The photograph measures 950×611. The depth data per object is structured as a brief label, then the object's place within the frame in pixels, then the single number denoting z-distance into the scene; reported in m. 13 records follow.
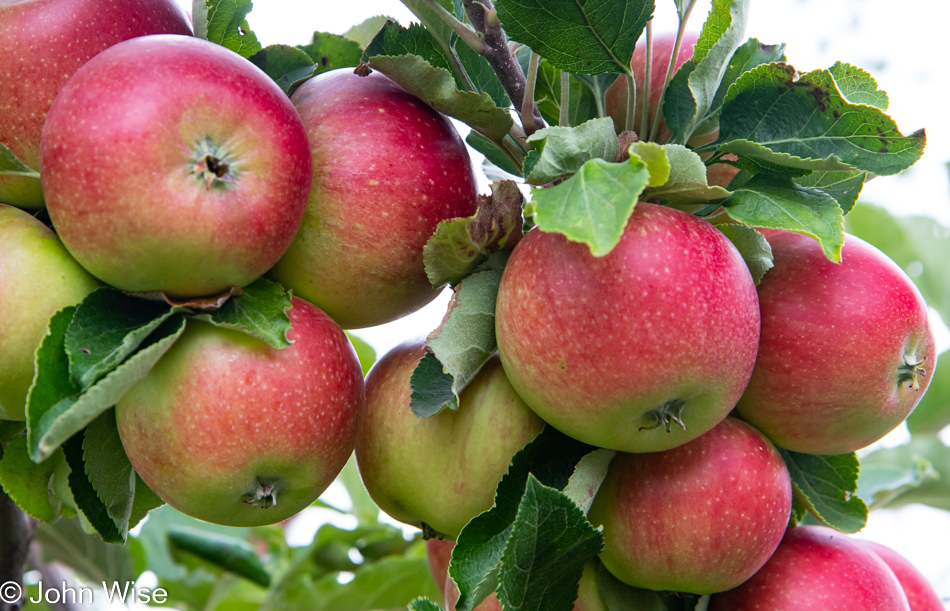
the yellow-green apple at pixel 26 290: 0.86
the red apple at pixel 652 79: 0.93
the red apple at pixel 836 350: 0.90
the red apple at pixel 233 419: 0.87
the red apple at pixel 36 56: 0.88
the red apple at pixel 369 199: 0.90
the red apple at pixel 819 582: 0.92
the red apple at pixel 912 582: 0.98
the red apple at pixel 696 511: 0.89
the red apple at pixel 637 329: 0.86
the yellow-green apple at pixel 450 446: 0.90
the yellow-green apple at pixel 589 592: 0.92
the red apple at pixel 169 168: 0.85
